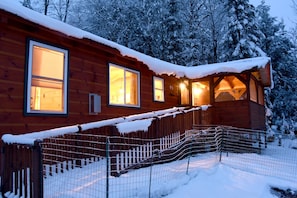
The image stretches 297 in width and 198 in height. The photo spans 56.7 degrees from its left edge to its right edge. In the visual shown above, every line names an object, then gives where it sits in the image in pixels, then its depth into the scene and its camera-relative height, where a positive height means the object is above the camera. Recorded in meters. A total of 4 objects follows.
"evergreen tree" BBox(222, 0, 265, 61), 18.16 +5.93
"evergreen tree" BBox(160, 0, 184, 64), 20.02 +6.19
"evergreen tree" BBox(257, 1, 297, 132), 20.20 +2.89
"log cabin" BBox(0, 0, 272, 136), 5.30 +1.11
